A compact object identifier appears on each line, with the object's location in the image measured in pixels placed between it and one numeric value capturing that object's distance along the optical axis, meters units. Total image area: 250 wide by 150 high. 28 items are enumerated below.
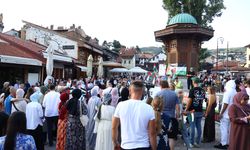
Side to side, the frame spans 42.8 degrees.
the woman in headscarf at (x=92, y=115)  8.49
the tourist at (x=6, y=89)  10.81
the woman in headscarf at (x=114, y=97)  7.73
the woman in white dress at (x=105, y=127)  7.15
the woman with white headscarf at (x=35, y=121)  7.66
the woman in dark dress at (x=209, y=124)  9.93
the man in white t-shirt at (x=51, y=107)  9.20
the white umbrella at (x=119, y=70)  43.17
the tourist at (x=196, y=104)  9.02
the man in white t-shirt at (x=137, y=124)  4.39
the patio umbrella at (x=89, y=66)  30.02
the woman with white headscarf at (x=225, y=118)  9.08
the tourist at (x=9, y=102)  8.10
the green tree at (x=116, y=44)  117.03
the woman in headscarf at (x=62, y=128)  7.56
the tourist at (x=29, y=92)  8.80
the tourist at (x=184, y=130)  8.27
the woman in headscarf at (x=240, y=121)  7.12
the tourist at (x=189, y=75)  19.33
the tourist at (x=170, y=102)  7.88
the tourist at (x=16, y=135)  3.48
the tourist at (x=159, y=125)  5.91
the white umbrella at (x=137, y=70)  42.58
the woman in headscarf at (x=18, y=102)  7.45
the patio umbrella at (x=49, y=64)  19.08
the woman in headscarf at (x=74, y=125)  7.52
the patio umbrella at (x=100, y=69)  33.28
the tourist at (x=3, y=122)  4.43
